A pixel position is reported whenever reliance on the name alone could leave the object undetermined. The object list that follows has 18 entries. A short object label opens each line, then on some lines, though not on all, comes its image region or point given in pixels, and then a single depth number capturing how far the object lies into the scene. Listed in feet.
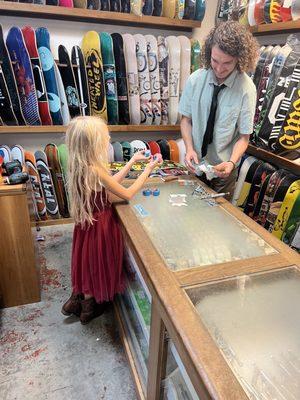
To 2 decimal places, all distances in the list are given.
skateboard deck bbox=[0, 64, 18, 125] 7.22
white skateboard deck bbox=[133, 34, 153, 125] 8.01
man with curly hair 4.59
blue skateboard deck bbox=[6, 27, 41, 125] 7.05
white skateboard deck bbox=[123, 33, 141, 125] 7.86
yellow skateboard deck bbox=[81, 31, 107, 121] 7.61
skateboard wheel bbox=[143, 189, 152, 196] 4.73
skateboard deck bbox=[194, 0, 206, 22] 8.13
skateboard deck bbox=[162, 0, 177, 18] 8.00
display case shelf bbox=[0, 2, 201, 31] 7.06
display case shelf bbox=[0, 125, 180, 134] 7.79
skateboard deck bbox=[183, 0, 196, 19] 8.07
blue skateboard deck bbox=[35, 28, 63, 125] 7.27
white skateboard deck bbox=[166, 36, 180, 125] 8.22
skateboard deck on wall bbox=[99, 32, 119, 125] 7.66
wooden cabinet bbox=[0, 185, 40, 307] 5.11
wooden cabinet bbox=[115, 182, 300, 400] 2.09
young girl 4.27
